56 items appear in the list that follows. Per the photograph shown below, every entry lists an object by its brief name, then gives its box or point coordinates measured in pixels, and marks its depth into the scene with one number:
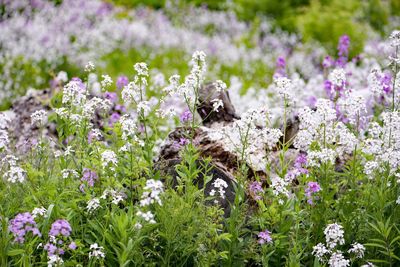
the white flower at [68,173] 8.59
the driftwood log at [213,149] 9.66
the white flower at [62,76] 14.76
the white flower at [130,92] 8.68
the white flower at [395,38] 9.74
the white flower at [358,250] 8.26
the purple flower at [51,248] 7.12
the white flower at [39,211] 7.82
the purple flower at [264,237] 8.13
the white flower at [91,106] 9.10
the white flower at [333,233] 8.02
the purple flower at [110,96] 11.46
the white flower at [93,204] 7.99
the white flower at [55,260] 7.12
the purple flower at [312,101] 16.12
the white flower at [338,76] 9.77
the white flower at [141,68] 8.70
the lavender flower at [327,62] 15.11
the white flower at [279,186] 8.33
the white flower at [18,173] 7.72
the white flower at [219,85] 8.94
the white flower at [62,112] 9.09
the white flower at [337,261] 7.87
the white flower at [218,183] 7.93
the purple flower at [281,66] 15.99
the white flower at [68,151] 8.68
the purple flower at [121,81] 12.88
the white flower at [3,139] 8.81
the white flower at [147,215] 6.57
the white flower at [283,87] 9.13
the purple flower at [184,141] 9.52
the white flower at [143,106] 8.23
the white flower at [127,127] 8.08
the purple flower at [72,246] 7.16
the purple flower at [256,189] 8.94
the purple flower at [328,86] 14.07
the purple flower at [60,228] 6.92
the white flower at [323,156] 8.57
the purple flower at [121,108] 12.70
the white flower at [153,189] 6.60
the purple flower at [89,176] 8.77
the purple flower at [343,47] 15.08
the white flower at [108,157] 8.05
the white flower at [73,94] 9.22
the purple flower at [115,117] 12.98
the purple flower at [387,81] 11.52
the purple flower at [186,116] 9.50
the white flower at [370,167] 8.66
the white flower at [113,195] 8.05
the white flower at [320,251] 8.10
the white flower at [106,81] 9.56
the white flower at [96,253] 7.25
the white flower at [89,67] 9.51
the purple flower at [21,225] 7.19
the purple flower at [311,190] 8.55
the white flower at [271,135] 9.01
